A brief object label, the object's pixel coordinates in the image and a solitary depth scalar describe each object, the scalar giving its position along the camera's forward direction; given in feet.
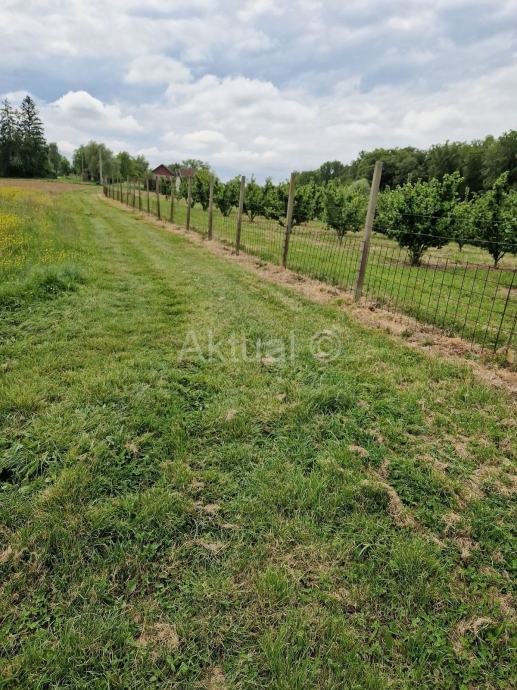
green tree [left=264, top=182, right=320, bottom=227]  77.71
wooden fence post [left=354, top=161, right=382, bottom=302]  18.49
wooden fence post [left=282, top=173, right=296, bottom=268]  25.68
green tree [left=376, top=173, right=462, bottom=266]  42.88
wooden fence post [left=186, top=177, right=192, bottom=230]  44.29
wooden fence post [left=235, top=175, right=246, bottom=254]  32.65
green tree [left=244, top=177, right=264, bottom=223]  91.97
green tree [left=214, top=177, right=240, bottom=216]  87.35
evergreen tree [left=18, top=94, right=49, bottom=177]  213.05
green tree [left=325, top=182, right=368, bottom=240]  64.45
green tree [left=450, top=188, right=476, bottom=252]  43.57
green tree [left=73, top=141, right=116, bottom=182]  246.47
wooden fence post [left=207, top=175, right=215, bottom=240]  40.42
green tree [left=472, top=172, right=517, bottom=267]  43.98
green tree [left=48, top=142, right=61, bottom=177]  304.91
